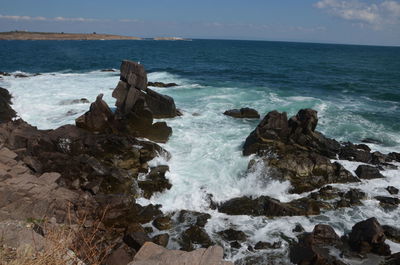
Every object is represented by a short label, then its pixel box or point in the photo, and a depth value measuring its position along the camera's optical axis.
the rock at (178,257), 8.32
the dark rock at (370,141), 24.32
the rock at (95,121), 21.89
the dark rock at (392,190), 17.42
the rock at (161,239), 13.57
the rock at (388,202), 16.42
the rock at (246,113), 28.53
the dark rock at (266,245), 13.42
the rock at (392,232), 13.95
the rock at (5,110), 25.41
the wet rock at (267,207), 15.74
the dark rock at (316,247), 12.09
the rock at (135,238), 13.01
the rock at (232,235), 13.98
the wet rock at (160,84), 41.47
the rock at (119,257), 11.55
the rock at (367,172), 18.73
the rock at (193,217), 15.07
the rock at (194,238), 13.66
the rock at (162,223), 14.80
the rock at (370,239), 12.85
